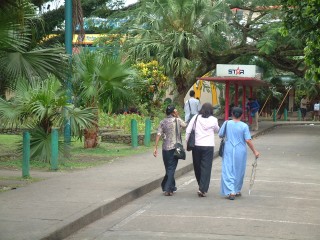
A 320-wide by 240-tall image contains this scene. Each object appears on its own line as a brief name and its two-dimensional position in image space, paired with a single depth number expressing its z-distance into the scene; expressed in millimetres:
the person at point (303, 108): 52088
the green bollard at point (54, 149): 14898
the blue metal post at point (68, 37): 17419
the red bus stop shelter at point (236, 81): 31875
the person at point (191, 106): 24406
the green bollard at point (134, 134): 21614
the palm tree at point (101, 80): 19344
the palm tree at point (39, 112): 15906
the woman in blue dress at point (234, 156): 12055
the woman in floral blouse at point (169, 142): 12453
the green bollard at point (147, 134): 22892
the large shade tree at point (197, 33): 31656
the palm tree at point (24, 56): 12391
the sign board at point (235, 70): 32156
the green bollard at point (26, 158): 13539
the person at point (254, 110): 34875
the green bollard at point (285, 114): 51406
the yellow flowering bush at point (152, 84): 29062
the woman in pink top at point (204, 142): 12398
